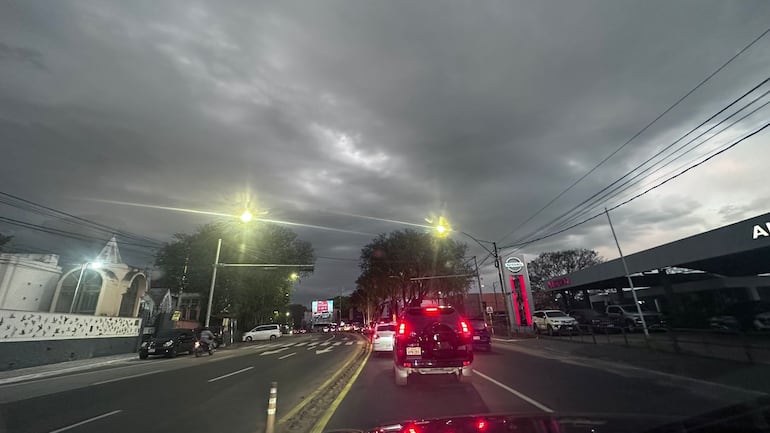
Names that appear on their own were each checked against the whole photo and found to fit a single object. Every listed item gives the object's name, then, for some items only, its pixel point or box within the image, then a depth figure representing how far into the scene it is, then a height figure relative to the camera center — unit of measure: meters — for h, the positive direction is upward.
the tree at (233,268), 36.50 +7.31
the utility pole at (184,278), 36.96 +5.89
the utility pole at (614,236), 23.02 +5.19
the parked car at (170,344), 21.98 -0.28
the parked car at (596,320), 26.31 +0.11
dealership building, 19.83 +3.66
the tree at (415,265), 46.91 +8.18
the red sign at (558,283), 37.76 +4.20
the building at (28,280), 24.56 +4.46
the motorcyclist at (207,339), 24.14 -0.10
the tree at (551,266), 67.75 +10.59
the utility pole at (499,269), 28.62 +4.32
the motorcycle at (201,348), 22.78 -0.67
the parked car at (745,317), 17.72 -0.07
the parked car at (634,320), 25.51 +0.04
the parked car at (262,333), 41.12 +0.21
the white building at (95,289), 27.80 +3.98
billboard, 95.58 +6.04
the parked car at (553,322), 25.34 +0.07
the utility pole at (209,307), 28.86 +2.33
